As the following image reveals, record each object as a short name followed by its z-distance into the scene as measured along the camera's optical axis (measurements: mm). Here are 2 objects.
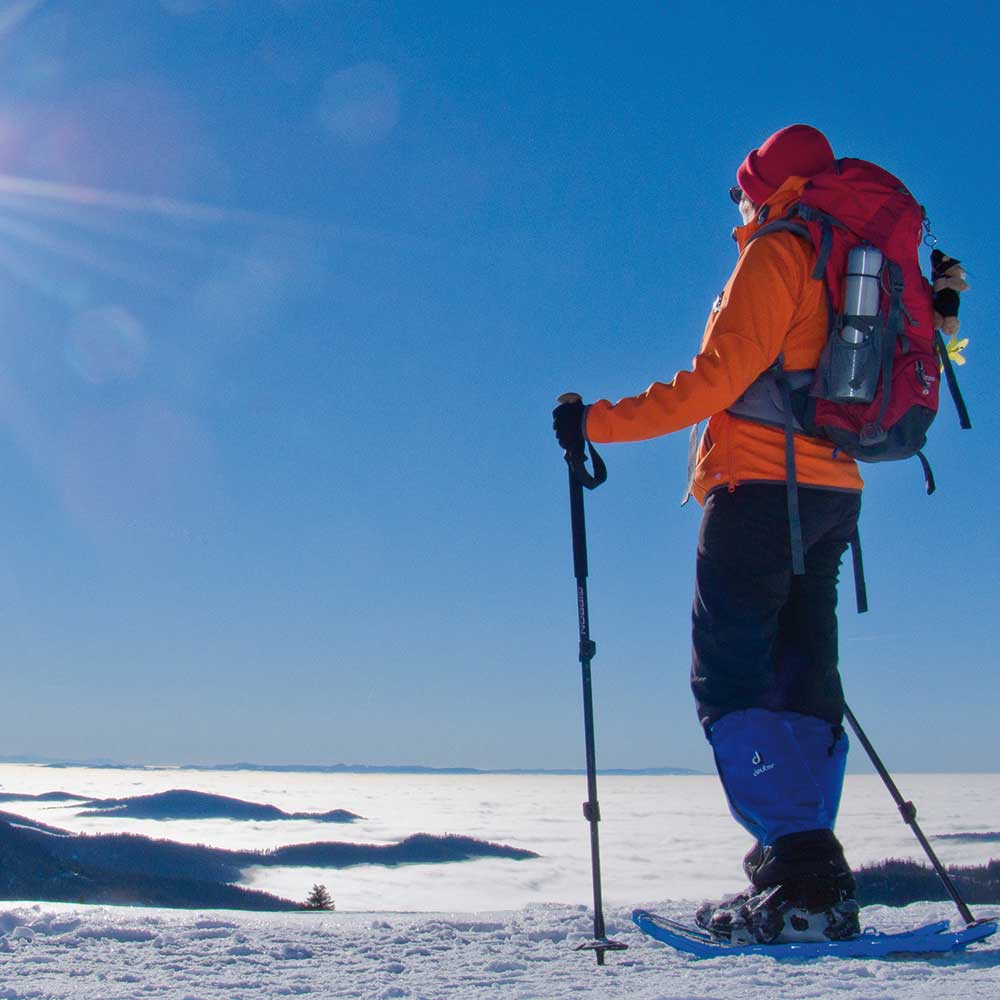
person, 3027
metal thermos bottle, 3084
